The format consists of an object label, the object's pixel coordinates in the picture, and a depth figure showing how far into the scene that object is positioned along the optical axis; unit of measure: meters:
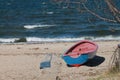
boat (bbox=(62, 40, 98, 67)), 16.03
